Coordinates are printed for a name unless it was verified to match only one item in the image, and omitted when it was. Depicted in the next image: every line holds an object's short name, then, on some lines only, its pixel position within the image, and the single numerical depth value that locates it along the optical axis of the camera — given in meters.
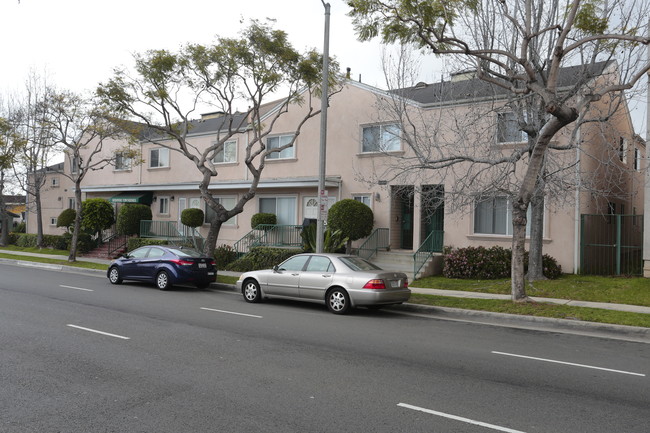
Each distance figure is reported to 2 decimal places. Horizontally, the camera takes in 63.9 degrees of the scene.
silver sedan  11.72
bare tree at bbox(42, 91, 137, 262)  24.41
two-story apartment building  16.86
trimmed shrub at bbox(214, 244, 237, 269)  22.52
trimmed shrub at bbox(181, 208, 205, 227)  26.08
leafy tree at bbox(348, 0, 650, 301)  11.22
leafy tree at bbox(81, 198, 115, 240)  28.69
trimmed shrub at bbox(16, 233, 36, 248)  34.62
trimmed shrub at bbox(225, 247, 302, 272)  20.12
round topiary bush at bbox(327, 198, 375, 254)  19.47
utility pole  15.20
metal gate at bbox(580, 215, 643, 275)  16.89
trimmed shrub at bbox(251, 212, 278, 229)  23.52
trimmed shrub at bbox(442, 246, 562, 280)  16.75
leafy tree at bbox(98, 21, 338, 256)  18.62
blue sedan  16.23
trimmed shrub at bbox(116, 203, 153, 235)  28.12
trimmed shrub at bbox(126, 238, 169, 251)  25.45
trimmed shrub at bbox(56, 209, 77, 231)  32.22
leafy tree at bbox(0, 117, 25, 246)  27.14
